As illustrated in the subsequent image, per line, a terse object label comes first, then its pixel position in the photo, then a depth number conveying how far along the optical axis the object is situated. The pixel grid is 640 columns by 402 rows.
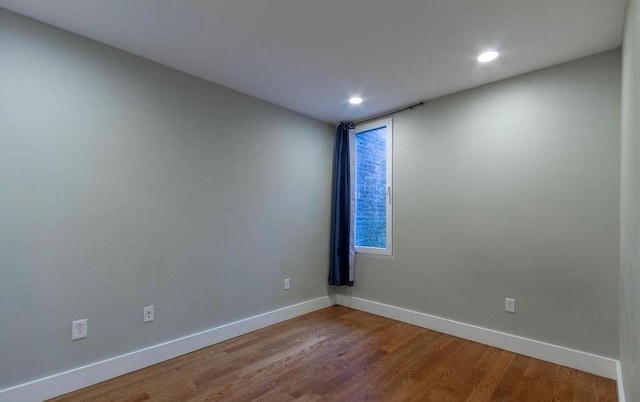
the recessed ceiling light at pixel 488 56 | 2.25
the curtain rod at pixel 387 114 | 3.31
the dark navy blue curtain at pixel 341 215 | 3.74
